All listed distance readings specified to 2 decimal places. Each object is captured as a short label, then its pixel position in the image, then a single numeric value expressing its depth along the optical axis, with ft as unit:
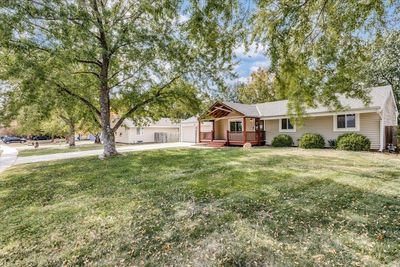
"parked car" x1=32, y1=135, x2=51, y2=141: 173.58
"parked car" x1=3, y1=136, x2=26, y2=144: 158.44
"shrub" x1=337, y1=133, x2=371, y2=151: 47.52
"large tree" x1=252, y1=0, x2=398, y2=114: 18.08
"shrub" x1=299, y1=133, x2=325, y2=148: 54.75
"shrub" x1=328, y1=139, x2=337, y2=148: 53.12
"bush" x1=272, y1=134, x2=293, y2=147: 60.95
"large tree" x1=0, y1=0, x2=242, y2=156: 19.37
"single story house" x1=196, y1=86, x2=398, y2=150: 49.23
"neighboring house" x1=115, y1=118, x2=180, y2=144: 110.76
